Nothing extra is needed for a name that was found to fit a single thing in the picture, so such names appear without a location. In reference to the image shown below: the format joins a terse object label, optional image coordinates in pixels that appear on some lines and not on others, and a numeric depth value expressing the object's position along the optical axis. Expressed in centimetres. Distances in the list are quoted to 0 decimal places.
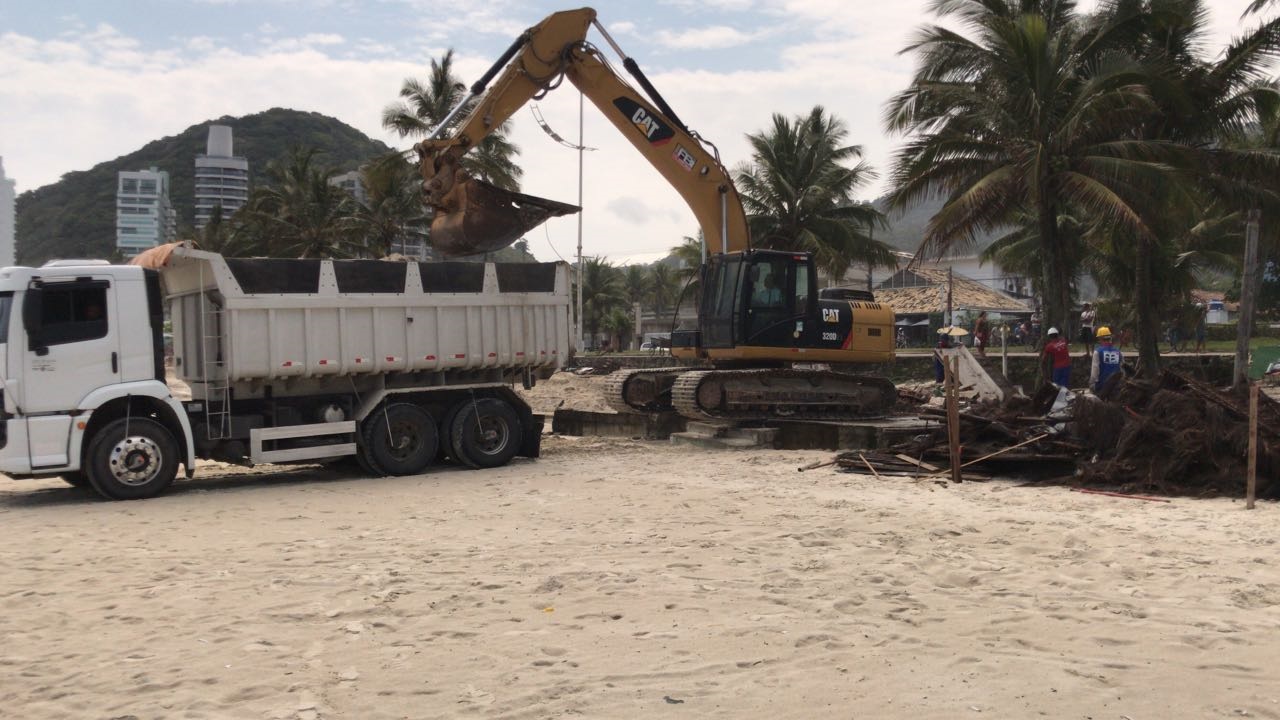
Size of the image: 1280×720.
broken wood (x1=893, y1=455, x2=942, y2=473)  1266
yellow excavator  1562
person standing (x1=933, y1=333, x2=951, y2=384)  2372
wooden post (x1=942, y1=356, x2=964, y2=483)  1202
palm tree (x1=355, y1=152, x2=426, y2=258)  4238
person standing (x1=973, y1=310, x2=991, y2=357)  2861
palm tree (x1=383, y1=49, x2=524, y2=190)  3766
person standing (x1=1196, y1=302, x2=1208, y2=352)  3878
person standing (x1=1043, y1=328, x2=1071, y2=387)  1669
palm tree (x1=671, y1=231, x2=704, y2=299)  4238
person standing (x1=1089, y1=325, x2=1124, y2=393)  1485
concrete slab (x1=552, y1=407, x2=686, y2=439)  1792
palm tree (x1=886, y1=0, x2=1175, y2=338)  2094
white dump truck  1149
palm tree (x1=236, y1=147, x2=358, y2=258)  4747
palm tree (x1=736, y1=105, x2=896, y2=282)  3769
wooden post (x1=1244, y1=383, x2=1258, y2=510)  1000
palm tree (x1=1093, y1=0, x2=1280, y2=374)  2212
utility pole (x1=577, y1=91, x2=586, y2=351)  4675
